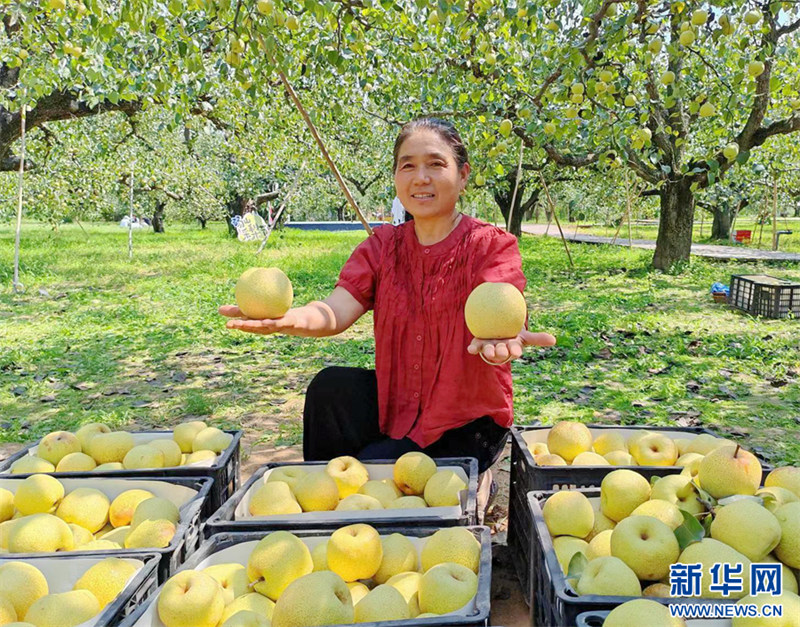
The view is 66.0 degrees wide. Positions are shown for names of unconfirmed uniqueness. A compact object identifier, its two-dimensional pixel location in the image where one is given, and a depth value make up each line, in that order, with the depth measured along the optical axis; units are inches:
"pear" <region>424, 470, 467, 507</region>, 78.0
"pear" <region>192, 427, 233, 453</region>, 98.3
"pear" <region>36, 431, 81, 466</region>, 95.4
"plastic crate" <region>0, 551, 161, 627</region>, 58.9
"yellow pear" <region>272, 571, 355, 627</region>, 53.7
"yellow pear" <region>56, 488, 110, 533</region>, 79.1
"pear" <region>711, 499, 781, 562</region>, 58.2
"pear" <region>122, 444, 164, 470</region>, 93.4
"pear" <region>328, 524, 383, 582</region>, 63.4
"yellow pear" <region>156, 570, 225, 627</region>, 54.9
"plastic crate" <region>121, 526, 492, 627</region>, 50.2
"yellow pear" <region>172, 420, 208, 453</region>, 101.3
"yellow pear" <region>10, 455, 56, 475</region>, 89.8
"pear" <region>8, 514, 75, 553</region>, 70.7
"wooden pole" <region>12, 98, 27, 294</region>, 319.4
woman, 95.9
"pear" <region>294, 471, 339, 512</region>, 78.6
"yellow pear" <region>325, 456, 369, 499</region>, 82.8
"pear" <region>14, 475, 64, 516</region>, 79.9
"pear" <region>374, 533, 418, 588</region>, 66.0
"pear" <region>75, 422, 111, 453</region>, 99.7
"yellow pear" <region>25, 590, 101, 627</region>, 56.3
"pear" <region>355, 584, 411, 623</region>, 55.7
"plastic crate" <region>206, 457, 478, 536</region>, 70.3
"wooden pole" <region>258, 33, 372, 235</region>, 107.8
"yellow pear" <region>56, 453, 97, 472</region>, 92.9
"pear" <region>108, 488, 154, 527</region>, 81.0
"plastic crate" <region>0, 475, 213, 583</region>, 66.8
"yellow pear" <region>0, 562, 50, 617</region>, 60.2
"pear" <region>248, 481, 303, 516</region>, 76.3
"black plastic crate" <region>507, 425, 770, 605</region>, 82.3
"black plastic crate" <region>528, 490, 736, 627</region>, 52.5
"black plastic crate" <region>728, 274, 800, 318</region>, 301.7
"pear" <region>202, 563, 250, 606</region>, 62.9
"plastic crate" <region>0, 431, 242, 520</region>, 86.6
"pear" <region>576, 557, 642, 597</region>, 55.4
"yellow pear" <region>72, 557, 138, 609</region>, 61.2
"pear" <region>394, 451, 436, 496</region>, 82.7
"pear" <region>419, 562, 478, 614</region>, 56.1
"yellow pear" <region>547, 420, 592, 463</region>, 91.4
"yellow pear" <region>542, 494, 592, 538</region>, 69.7
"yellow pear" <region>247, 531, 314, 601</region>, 62.1
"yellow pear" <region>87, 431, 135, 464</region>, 96.8
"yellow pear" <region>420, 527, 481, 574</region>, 62.6
